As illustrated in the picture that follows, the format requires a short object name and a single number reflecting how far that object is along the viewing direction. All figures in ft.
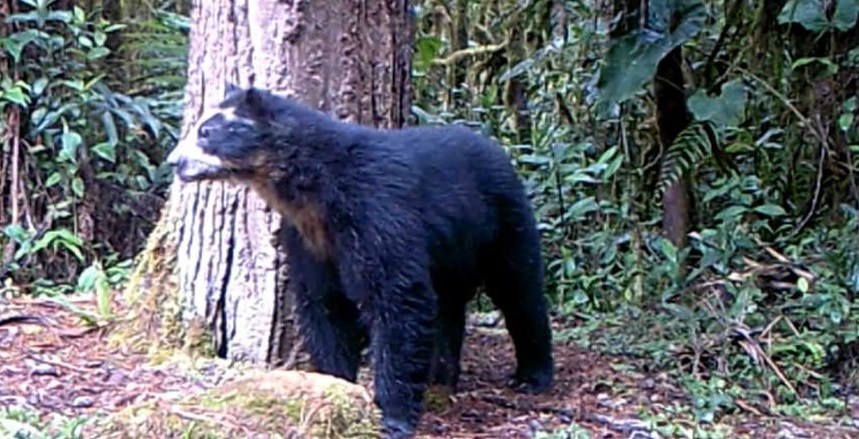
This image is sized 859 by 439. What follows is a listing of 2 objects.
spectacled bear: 15.56
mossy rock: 12.86
